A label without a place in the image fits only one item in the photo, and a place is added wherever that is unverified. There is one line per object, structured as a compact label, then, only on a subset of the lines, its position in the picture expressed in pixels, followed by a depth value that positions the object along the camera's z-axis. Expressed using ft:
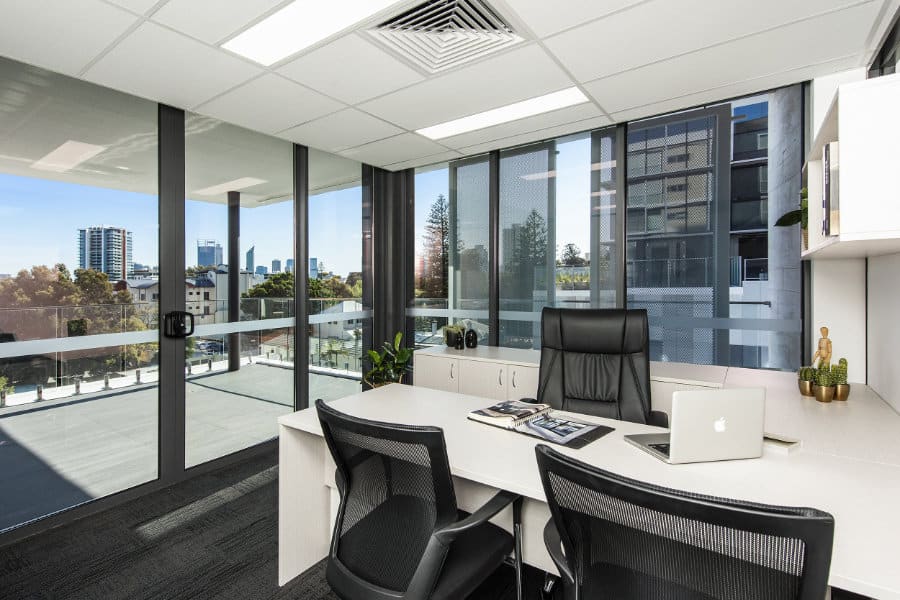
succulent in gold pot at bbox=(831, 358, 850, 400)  7.44
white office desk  3.44
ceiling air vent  6.81
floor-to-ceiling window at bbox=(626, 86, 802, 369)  10.02
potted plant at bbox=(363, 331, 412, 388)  13.71
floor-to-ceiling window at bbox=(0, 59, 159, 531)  8.14
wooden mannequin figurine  7.77
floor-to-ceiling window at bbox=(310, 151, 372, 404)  13.80
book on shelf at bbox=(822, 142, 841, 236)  5.28
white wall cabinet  4.59
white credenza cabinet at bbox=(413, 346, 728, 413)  9.45
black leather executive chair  8.11
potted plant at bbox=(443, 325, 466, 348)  13.37
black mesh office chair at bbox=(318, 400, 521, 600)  4.19
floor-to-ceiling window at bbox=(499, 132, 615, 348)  12.26
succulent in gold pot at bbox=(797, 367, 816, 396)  7.83
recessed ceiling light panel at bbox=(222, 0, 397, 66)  6.52
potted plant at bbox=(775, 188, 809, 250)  7.45
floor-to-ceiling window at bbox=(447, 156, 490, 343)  14.43
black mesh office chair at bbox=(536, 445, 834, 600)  2.55
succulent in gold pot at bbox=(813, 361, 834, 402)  7.42
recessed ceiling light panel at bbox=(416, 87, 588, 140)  9.83
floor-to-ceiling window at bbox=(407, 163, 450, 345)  15.30
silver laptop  4.72
